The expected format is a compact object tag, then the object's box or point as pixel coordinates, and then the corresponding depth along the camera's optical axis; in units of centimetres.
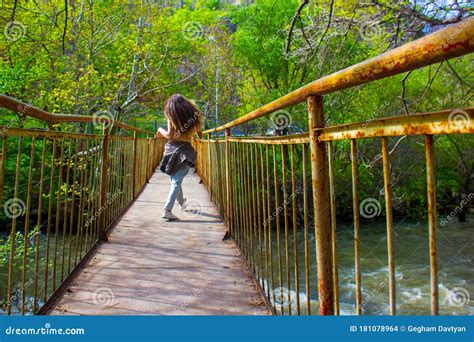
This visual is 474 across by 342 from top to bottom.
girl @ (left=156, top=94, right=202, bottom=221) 485
